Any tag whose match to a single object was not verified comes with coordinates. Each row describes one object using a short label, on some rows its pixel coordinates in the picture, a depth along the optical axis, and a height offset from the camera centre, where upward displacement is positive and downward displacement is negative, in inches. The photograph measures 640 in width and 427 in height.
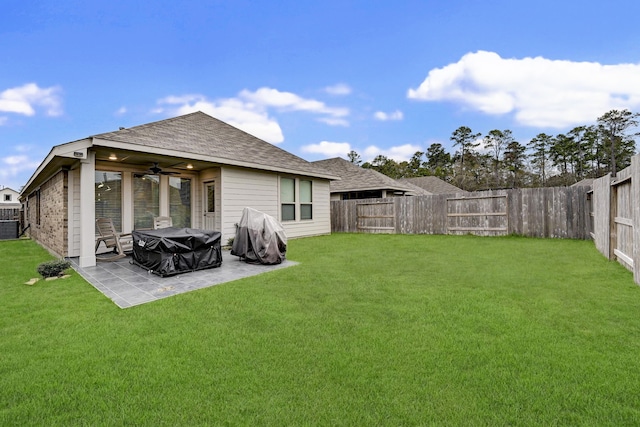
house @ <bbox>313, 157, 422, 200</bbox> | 669.3 +67.2
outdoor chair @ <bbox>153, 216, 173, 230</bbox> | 308.5 -5.9
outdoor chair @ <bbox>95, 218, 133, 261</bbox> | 261.9 -19.1
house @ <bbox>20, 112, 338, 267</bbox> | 248.4 +39.3
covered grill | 240.5 -20.4
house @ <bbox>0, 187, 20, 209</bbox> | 1749.5 +143.3
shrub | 199.0 -34.8
